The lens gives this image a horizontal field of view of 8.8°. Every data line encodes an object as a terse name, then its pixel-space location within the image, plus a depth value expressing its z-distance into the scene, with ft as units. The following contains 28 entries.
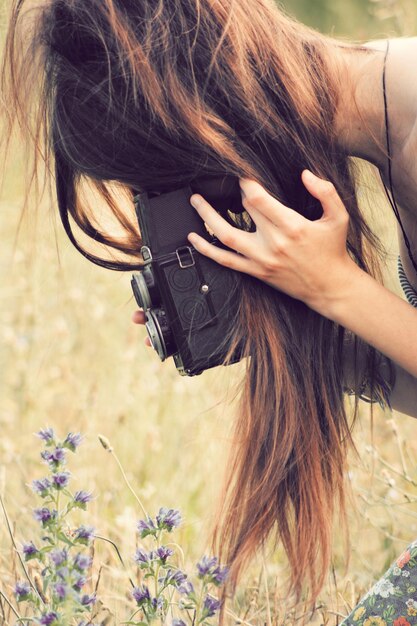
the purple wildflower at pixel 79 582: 6.61
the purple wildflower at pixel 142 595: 6.83
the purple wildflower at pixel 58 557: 6.60
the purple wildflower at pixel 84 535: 6.80
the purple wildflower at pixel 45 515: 6.80
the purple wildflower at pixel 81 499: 6.86
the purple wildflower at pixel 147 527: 6.85
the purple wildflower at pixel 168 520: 6.88
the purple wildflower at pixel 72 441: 6.97
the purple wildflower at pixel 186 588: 6.82
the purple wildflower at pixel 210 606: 6.87
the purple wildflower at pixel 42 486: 6.88
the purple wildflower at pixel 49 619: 6.60
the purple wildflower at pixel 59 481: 6.88
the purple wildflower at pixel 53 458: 6.93
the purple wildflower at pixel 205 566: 6.82
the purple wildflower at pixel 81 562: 6.57
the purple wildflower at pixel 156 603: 6.84
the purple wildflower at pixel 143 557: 6.88
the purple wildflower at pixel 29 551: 6.82
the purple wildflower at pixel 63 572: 6.56
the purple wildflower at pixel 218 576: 6.85
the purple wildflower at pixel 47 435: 6.97
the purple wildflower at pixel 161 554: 6.86
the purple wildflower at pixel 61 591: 6.54
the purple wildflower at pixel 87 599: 6.74
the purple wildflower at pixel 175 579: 6.88
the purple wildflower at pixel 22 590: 6.81
